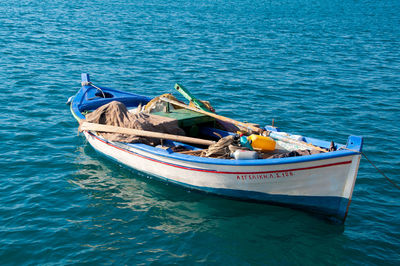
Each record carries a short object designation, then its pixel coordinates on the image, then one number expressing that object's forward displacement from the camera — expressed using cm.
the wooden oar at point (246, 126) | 1107
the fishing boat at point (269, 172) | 948
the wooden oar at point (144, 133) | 1131
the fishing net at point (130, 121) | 1196
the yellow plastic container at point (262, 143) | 1102
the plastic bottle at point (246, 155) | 1030
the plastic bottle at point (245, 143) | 1099
